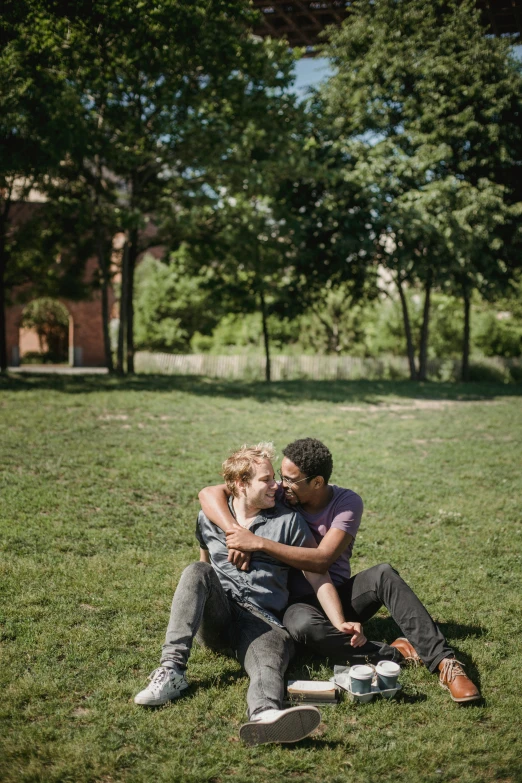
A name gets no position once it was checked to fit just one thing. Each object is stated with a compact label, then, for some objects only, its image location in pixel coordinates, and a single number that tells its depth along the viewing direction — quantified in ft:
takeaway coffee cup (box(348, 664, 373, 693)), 11.76
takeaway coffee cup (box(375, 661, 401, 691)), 11.82
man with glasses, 12.61
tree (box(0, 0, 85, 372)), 44.32
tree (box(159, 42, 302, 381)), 56.75
